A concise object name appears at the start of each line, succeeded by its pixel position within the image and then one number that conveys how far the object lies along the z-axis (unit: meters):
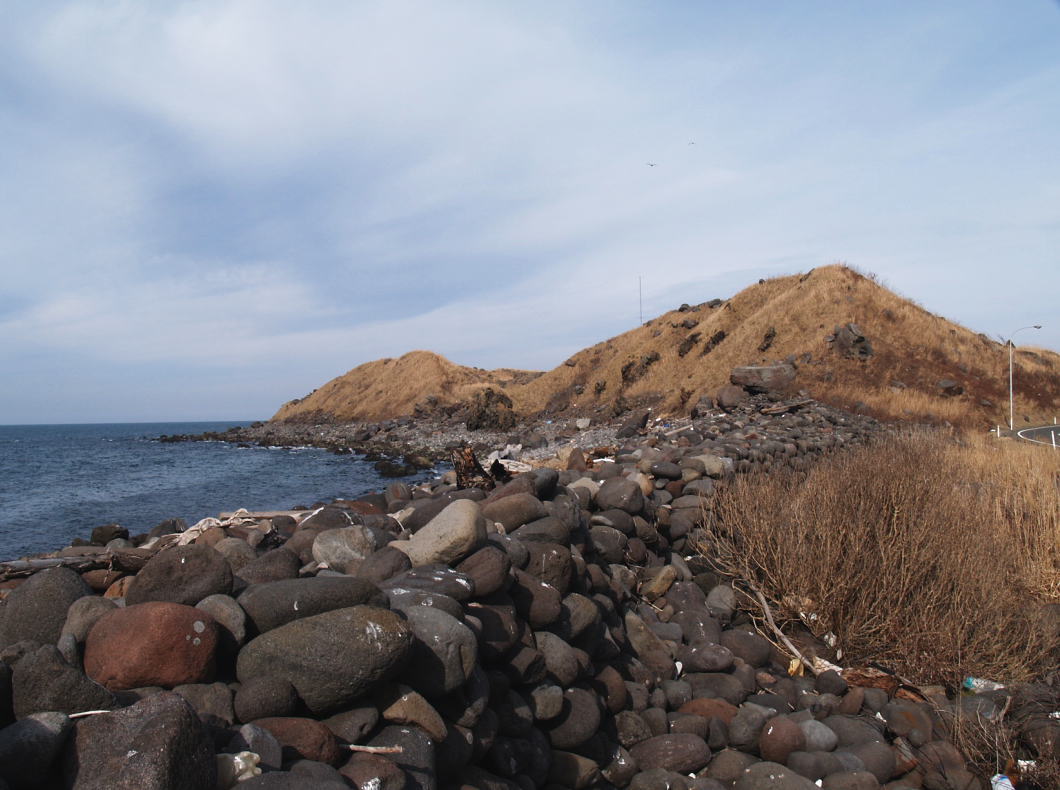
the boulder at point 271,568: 4.11
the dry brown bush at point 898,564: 6.07
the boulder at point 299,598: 3.27
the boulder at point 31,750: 2.08
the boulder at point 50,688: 2.42
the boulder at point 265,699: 2.77
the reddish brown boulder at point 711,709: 5.26
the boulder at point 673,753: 4.68
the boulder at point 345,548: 4.54
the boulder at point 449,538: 4.42
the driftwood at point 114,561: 4.97
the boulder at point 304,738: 2.63
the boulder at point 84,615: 3.11
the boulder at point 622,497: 7.76
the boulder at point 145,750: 2.08
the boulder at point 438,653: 3.29
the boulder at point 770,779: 4.39
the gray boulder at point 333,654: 2.91
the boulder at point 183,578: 3.44
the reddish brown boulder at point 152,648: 2.81
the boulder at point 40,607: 3.26
